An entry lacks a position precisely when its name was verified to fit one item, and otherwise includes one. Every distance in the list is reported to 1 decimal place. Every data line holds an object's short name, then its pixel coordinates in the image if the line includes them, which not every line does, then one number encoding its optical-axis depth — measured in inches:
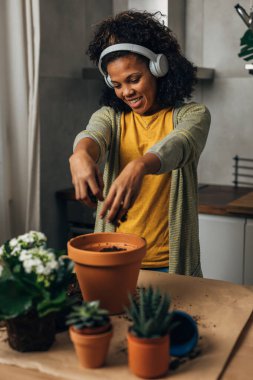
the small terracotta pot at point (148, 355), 33.1
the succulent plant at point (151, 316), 33.2
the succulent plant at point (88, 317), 34.3
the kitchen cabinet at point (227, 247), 91.8
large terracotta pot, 40.8
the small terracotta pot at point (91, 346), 34.1
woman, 57.2
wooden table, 34.5
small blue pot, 36.1
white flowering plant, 35.9
